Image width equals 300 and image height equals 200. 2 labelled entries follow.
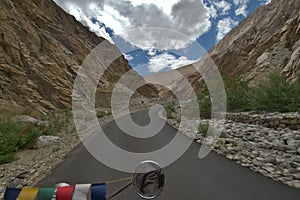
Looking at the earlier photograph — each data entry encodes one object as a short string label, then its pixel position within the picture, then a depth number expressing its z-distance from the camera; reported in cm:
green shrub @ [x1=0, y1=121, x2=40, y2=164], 686
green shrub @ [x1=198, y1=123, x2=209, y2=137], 759
